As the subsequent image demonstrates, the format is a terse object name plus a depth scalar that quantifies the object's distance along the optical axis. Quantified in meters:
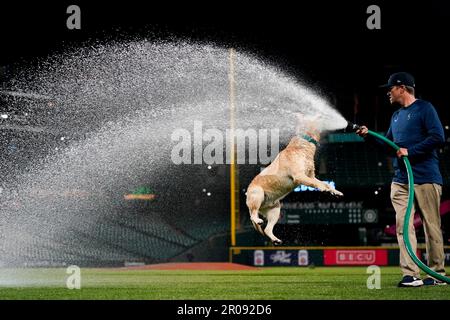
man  14.81
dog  15.30
